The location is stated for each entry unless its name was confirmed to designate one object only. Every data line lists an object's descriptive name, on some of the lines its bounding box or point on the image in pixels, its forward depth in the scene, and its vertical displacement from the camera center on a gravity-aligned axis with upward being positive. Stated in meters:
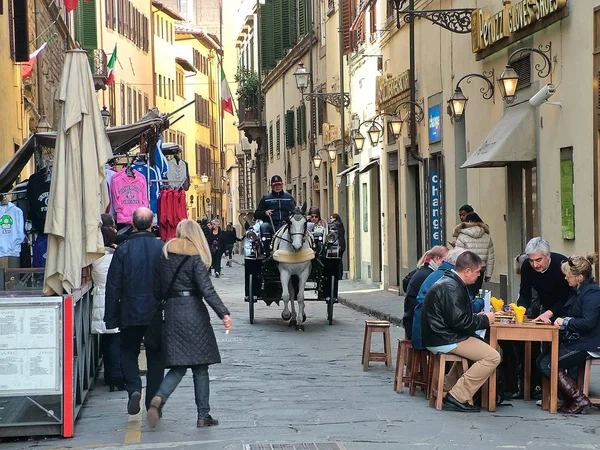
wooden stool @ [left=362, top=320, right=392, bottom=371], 14.05 -1.26
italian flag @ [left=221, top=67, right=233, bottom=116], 48.41 +5.18
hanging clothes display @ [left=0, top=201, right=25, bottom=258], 15.79 +0.12
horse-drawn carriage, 19.33 -0.53
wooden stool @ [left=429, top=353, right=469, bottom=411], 11.01 -1.25
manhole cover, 9.21 -1.54
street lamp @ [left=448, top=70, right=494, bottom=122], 20.52 +2.11
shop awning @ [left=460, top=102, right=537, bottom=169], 18.30 +1.22
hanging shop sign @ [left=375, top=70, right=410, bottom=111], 26.52 +3.03
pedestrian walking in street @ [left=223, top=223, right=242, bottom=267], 46.76 -0.24
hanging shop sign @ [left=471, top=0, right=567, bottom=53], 17.03 +2.95
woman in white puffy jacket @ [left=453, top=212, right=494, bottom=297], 18.56 -0.10
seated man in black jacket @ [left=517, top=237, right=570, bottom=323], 11.89 -0.47
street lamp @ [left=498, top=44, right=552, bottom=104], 17.20 +2.04
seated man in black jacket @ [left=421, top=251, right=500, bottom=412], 10.88 -0.83
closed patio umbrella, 10.90 +0.53
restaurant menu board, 10.03 -0.87
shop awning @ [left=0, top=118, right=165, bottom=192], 15.84 +1.21
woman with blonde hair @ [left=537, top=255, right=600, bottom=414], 10.91 -0.92
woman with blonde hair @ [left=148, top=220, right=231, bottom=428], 10.07 -0.64
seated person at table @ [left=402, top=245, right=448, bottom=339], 12.35 -0.49
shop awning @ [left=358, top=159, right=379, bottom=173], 30.91 +1.57
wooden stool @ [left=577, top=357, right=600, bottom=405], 11.04 -1.29
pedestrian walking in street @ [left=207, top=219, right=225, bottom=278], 40.46 -0.32
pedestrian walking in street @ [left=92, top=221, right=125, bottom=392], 12.61 -0.95
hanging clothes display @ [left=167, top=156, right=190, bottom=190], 19.10 +0.94
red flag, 25.85 +4.67
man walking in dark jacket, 10.86 -0.52
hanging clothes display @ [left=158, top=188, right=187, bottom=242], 17.52 +0.36
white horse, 18.89 -0.33
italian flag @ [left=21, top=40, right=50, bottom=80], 26.10 +3.55
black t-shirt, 15.38 +0.52
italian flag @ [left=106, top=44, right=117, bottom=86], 36.72 +4.92
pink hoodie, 16.56 +0.52
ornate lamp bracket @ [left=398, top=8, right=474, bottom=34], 20.45 +3.42
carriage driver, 19.86 +0.38
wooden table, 10.88 -0.95
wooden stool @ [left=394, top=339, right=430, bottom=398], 12.08 -1.32
